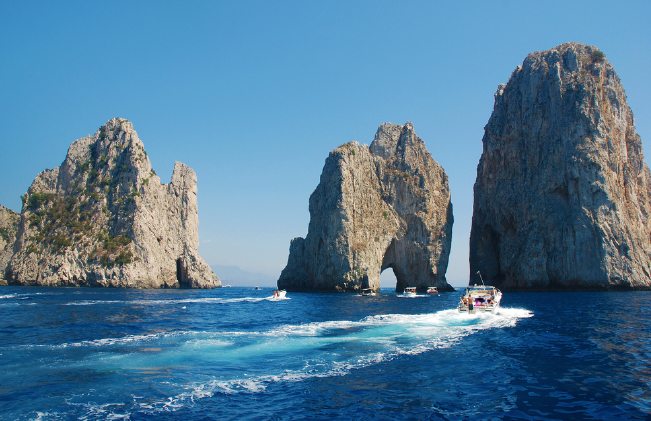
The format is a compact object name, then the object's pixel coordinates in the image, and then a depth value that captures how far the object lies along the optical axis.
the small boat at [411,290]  73.01
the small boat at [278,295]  63.79
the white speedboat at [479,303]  33.34
